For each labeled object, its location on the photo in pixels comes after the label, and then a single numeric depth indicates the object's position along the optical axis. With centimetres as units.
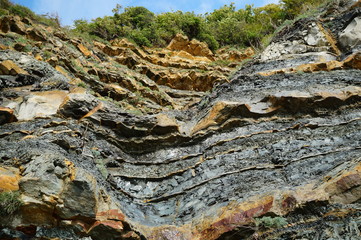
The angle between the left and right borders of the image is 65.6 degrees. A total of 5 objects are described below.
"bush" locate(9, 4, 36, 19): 1652
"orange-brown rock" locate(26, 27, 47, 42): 1378
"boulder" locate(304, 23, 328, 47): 1107
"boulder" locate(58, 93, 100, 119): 803
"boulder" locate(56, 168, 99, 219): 494
